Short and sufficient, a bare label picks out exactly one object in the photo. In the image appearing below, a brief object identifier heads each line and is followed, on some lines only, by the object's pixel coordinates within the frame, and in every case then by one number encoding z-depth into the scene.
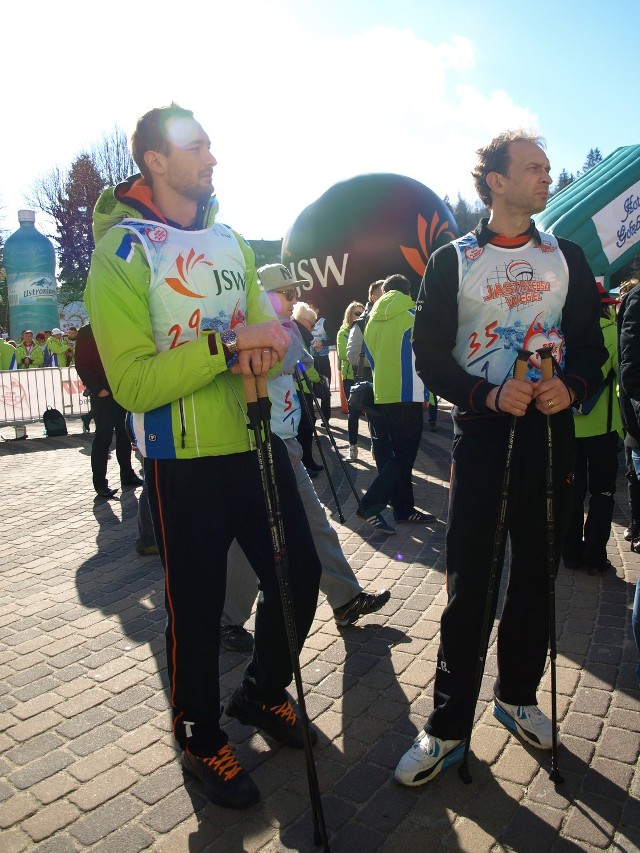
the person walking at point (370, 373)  6.81
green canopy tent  11.54
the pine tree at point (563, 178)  87.14
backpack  13.07
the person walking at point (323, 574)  3.98
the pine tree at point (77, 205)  40.16
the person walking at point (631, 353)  3.11
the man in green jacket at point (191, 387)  2.34
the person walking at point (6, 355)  15.25
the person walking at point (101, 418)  7.12
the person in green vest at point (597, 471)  4.81
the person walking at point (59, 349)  18.06
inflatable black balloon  13.39
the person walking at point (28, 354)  16.56
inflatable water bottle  27.72
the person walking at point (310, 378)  6.67
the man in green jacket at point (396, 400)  5.96
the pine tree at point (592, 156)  92.56
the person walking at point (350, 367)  9.43
